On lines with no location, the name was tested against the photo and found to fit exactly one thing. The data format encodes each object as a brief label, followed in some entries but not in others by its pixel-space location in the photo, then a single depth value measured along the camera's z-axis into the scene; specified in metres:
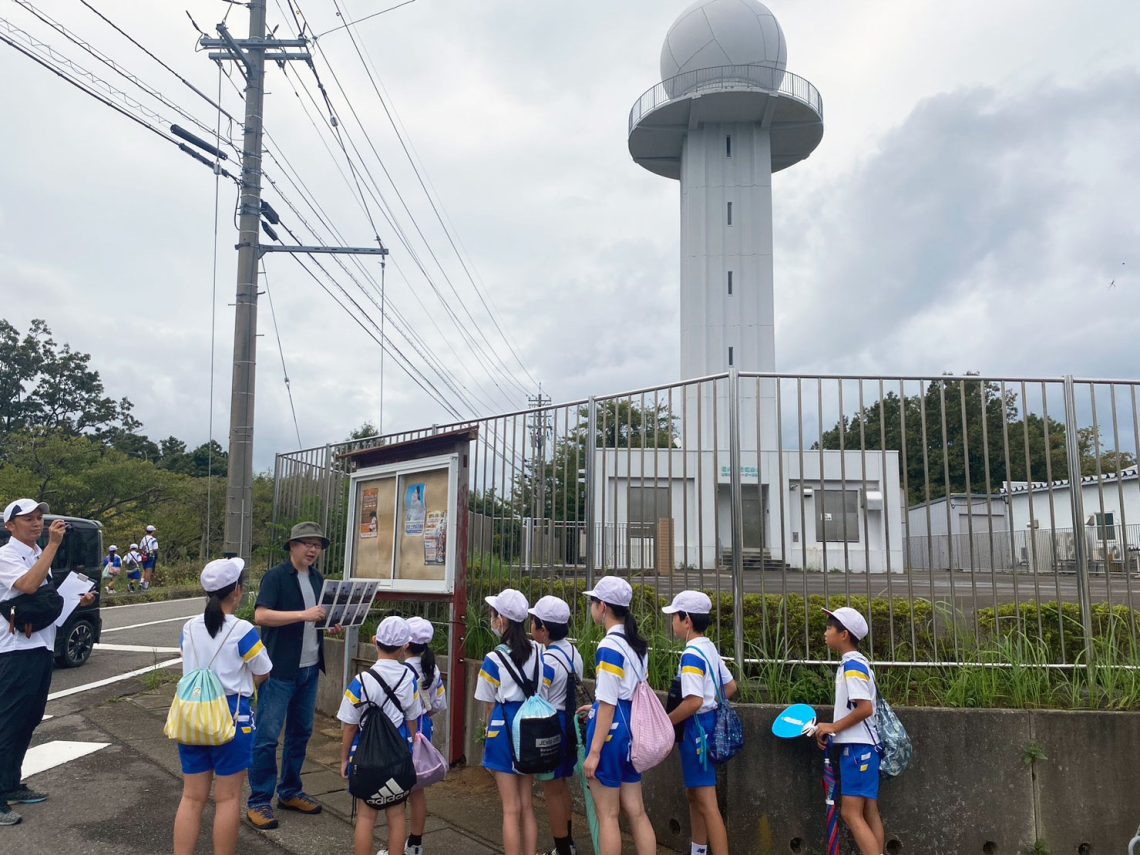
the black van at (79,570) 11.12
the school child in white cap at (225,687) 4.27
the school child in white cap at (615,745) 4.28
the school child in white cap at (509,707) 4.61
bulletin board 6.85
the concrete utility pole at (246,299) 10.28
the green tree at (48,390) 46.68
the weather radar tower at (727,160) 28.22
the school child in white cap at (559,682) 4.73
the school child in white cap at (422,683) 4.76
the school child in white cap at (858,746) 4.40
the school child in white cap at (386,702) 4.48
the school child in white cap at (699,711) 4.56
